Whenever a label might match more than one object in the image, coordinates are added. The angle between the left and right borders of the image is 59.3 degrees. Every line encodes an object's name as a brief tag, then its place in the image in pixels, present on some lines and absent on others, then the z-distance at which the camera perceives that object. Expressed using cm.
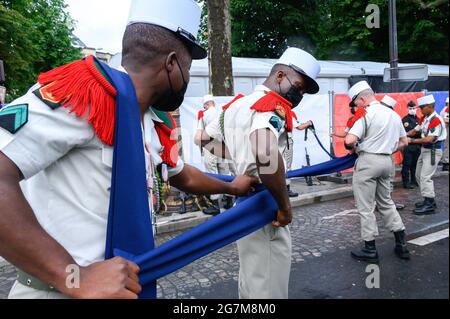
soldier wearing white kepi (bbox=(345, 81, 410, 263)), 489
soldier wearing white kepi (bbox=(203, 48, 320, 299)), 244
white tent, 1003
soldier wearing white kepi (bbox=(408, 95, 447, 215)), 687
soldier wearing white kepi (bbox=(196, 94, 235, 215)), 689
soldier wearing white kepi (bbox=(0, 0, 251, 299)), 111
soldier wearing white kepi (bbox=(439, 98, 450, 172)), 842
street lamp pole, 728
